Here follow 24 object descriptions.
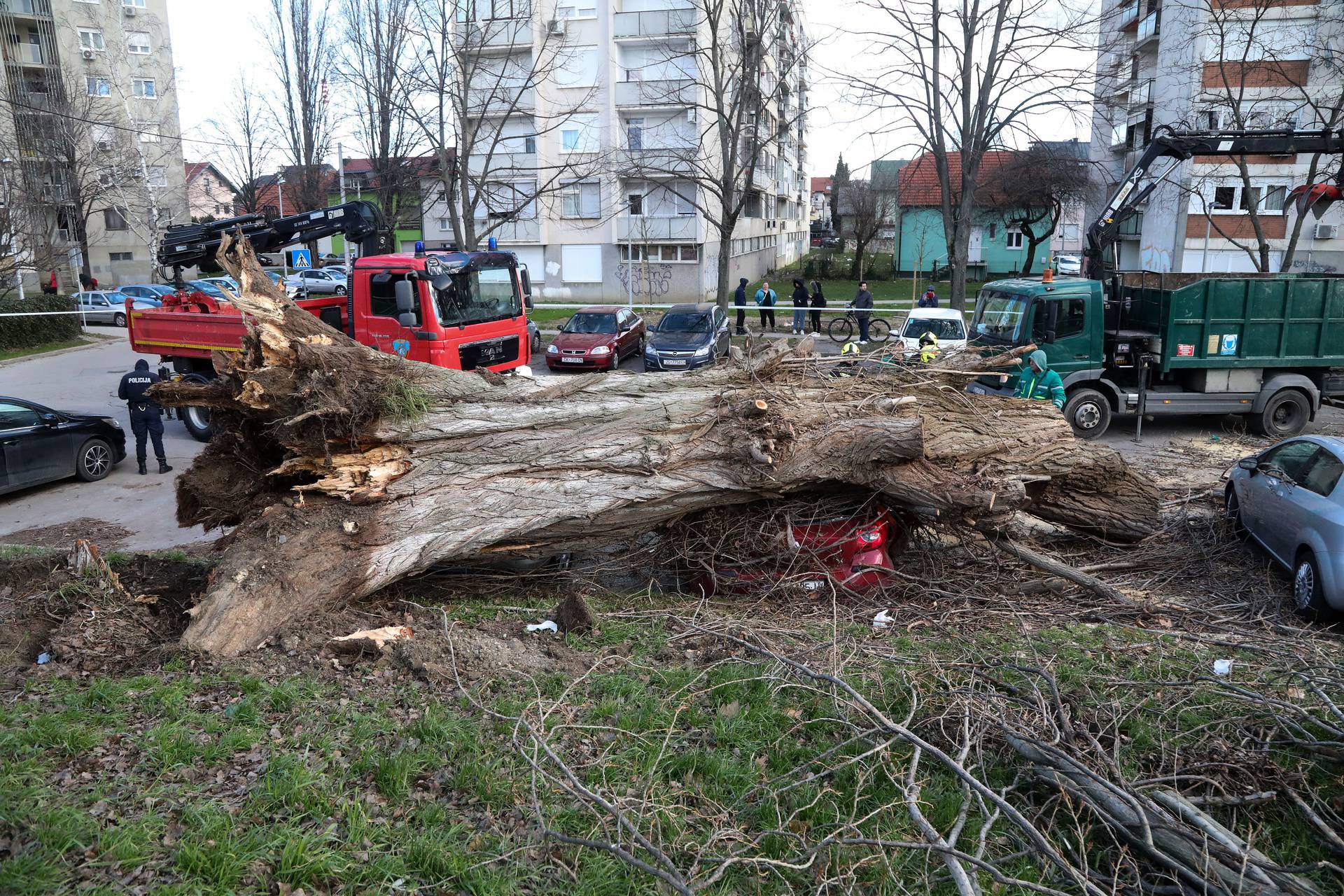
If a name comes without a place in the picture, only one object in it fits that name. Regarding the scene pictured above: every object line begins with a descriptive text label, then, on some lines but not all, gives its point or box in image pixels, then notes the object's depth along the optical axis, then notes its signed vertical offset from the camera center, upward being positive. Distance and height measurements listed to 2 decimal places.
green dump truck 13.75 -1.53
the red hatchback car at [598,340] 21.58 -2.02
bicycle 25.50 -2.17
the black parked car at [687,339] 19.77 -1.90
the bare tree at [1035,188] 39.75 +2.75
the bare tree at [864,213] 46.34 +2.09
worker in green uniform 11.47 -1.72
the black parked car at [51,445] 11.33 -2.31
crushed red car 7.54 -2.56
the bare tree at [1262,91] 22.98 +4.73
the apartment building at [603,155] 34.41 +4.06
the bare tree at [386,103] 28.44 +5.26
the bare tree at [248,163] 41.19 +4.72
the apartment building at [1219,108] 27.81 +4.57
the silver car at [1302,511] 6.75 -2.22
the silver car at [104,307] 34.38 -1.46
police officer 12.70 -1.97
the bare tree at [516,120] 27.47 +5.24
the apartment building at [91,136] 34.50 +5.48
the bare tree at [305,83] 35.47 +7.12
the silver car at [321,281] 33.17 -0.66
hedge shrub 25.91 -1.64
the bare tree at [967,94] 20.42 +3.63
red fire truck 13.38 -0.68
